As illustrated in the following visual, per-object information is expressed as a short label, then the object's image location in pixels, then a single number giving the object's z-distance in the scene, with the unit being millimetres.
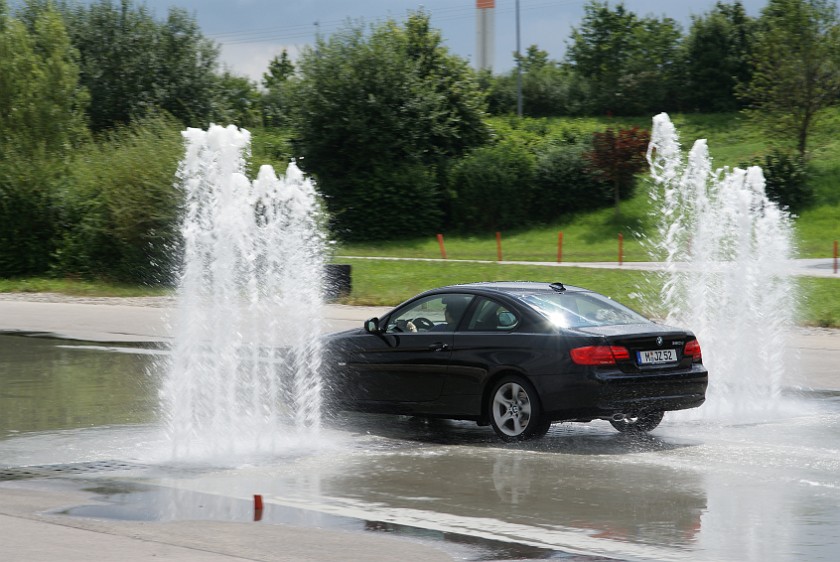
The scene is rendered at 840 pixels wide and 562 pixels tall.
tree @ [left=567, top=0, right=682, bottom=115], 73562
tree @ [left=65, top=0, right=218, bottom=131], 62581
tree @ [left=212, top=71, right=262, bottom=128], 64875
